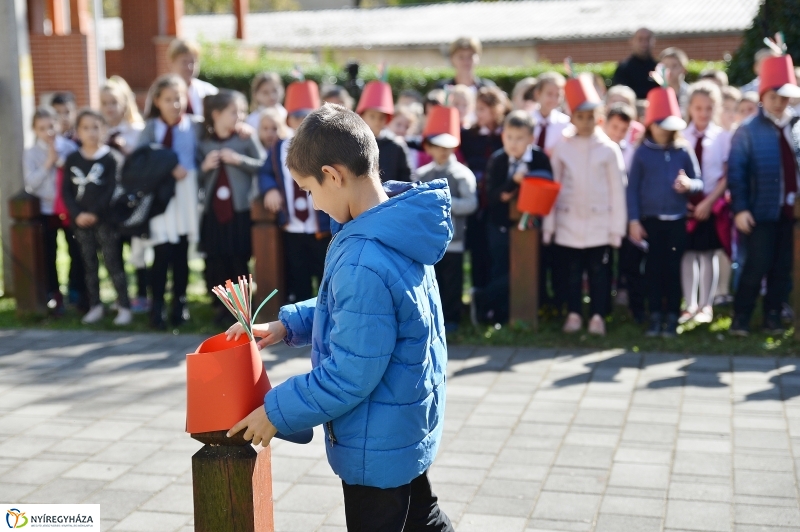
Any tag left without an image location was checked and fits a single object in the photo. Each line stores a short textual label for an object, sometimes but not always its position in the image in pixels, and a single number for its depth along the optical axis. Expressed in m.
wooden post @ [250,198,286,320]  7.83
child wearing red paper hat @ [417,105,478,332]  7.34
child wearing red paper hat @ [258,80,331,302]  7.71
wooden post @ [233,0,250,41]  33.68
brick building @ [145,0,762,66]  35.72
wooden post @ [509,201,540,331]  7.48
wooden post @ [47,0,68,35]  21.95
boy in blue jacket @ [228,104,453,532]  2.61
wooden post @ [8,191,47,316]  8.19
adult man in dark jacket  10.84
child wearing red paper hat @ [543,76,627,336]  7.32
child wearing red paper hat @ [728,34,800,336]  7.13
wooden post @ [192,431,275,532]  2.62
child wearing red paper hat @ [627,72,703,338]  7.26
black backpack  7.56
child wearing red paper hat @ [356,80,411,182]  7.39
